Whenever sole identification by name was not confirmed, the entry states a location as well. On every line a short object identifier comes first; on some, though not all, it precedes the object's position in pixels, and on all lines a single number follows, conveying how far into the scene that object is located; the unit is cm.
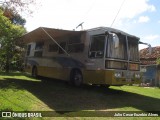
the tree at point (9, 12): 770
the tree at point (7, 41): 1164
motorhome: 651
